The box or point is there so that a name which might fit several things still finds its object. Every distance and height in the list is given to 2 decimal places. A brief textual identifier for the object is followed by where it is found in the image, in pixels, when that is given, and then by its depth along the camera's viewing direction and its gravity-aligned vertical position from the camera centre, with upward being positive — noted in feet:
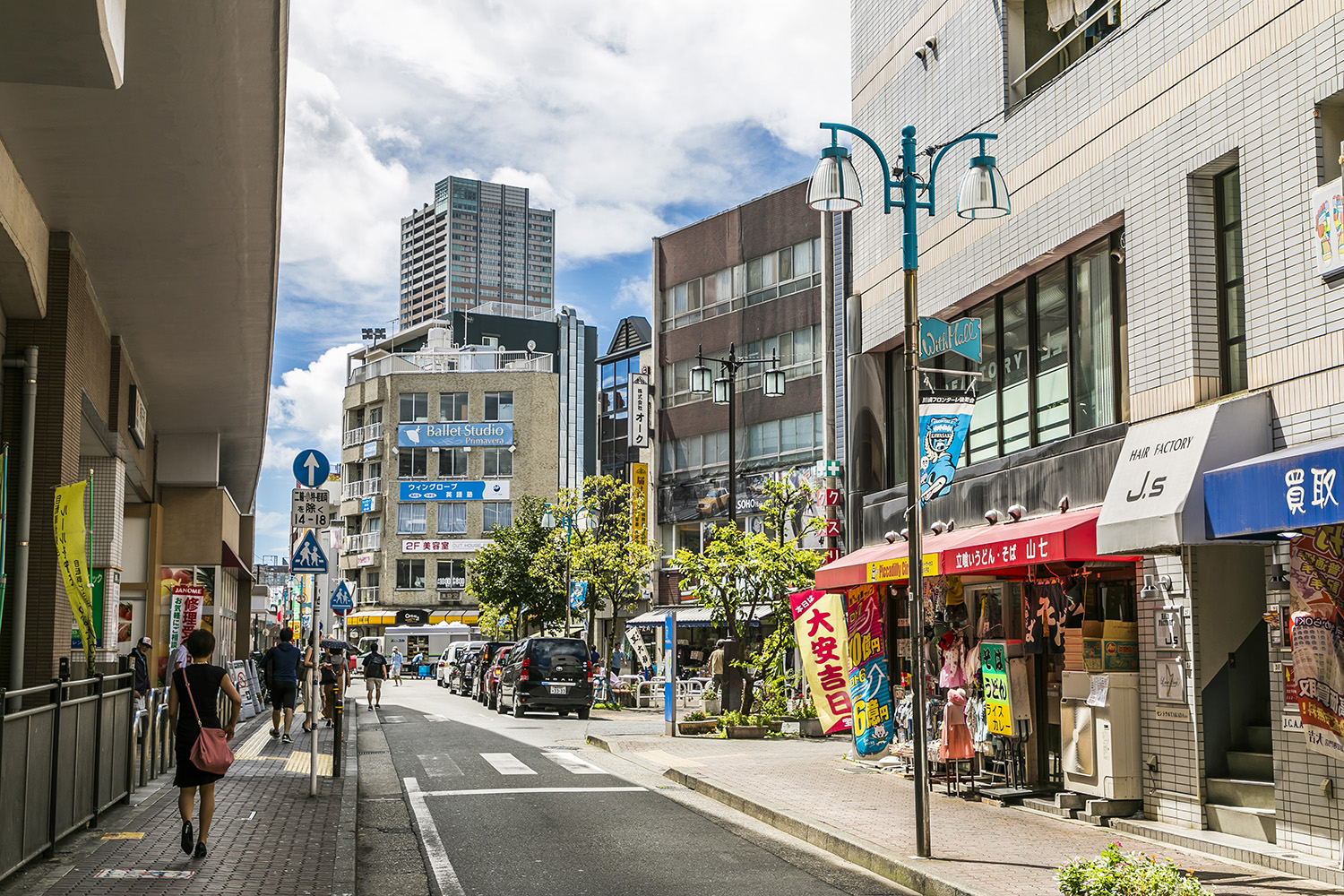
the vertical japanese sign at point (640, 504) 160.17 +10.09
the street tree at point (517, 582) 163.43 +0.38
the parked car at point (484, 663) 126.93 -7.78
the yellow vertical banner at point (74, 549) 39.78 +1.11
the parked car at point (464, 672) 142.92 -10.04
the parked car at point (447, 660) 171.64 -10.42
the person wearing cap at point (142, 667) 60.80 -3.89
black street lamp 110.32 +17.40
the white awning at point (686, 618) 140.05 -3.90
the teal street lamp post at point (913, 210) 33.04 +10.06
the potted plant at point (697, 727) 79.15 -8.70
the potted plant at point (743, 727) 76.33 -8.43
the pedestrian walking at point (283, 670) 66.44 -4.40
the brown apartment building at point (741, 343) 146.41 +29.11
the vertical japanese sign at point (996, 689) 44.37 -3.64
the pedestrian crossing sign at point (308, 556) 49.14 +1.08
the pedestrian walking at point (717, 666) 93.30 -6.50
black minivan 102.01 -7.38
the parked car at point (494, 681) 112.88 -8.58
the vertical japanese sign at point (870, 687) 54.24 -4.33
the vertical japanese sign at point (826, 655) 55.16 -3.05
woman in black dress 32.24 -3.30
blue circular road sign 49.16 +4.38
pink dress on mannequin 45.93 -5.43
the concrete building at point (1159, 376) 32.14 +6.20
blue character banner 44.57 +5.23
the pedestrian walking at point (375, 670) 104.32 -6.93
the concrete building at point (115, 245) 28.73 +11.40
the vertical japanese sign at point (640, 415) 170.91 +22.29
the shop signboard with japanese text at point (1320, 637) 28.99 -1.23
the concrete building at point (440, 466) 280.10 +26.10
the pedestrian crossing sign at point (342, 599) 85.25 -0.90
